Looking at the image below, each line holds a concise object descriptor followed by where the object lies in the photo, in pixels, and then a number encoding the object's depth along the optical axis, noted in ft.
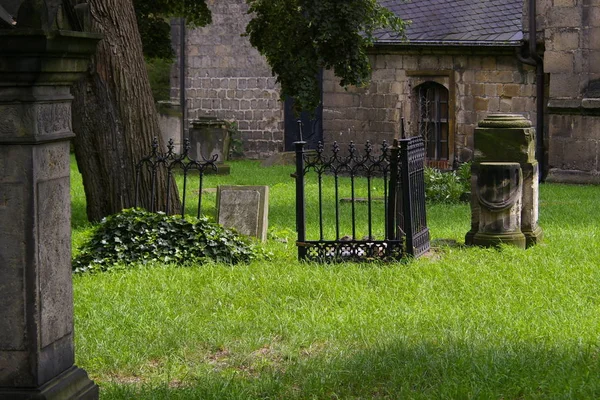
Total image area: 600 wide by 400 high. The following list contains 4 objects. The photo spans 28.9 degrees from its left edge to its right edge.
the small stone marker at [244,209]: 39.65
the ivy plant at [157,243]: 34.22
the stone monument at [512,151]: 38.50
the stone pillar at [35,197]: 16.93
